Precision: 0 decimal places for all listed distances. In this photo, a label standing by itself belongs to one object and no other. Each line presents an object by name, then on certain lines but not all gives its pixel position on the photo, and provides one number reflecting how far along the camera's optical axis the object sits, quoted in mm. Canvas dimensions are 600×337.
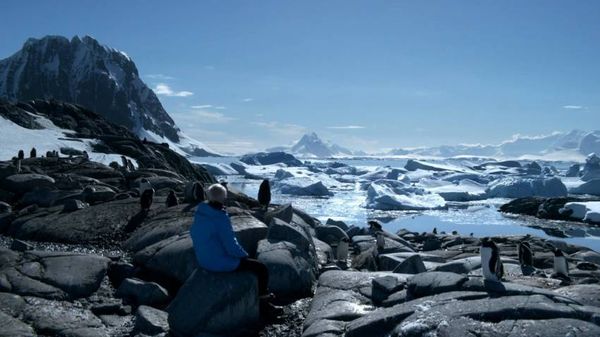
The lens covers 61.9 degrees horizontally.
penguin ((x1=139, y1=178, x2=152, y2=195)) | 12930
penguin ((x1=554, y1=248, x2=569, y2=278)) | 9555
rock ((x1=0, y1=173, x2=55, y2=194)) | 14695
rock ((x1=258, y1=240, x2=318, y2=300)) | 6660
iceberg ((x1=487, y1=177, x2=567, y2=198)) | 56969
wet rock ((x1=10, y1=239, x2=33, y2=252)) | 7571
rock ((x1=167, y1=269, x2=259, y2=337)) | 5391
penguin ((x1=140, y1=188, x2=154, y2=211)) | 10080
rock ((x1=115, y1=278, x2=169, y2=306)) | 6305
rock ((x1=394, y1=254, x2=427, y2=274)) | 7574
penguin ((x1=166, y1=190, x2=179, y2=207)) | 10841
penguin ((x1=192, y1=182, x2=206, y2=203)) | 10562
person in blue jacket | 5484
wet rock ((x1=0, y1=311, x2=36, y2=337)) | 4973
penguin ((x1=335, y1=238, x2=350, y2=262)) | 10406
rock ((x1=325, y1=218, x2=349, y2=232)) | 18906
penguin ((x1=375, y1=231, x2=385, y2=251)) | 11672
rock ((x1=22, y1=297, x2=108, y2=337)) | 5262
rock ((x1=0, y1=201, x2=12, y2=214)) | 11850
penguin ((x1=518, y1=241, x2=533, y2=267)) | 11109
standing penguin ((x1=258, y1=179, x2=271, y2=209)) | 10781
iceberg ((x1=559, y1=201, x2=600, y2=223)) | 40719
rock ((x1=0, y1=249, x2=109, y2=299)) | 6038
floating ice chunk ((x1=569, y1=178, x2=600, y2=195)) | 58375
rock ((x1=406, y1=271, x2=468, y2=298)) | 5609
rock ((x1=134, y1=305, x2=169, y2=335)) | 5489
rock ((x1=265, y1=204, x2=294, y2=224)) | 9305
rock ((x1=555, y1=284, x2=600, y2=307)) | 5363
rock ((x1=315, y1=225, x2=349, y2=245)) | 13352
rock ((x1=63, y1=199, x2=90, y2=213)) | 10398
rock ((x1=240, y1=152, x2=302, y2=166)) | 113188
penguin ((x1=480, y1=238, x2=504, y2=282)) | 6570
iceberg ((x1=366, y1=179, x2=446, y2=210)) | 47875
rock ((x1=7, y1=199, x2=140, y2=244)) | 9078
